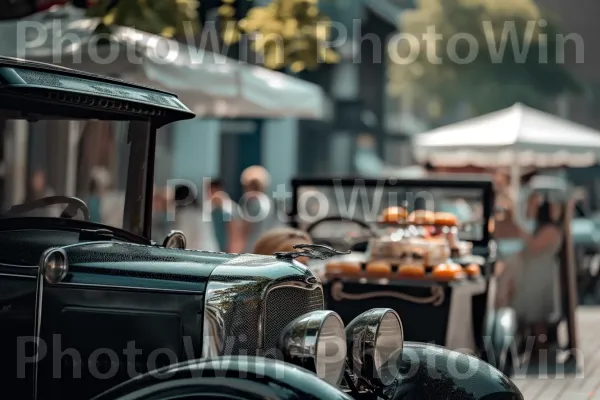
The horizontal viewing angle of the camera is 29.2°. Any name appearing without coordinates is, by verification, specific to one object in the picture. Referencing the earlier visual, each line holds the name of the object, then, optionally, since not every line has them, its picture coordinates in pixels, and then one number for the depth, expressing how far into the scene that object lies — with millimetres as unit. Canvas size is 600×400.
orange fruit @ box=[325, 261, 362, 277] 7820
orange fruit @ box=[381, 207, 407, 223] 8375
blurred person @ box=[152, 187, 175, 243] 11934
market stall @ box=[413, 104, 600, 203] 13492
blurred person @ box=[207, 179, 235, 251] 11383
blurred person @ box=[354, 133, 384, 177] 38844
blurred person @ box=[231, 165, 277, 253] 11355
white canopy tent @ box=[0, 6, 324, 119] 8547
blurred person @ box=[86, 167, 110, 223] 5094
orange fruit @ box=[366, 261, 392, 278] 7742
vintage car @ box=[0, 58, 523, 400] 4102
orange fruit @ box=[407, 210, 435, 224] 8367
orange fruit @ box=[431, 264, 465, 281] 7562
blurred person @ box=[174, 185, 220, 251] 10539
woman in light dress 10000
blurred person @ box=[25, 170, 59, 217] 4676
